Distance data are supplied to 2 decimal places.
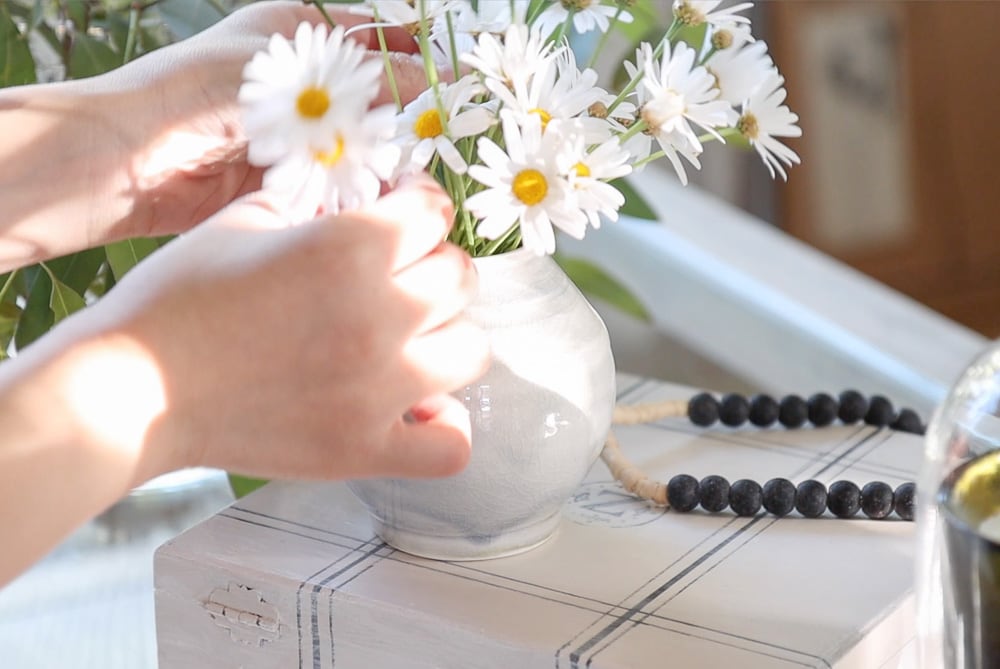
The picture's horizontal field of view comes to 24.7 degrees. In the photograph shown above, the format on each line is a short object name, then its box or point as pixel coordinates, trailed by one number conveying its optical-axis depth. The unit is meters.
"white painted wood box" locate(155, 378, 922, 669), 0.87
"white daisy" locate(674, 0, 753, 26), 0.90
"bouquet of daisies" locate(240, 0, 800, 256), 0.79
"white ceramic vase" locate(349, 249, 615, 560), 0.90
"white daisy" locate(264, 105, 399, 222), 0.79
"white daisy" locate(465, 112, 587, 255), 0.84
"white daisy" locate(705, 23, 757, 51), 0.90
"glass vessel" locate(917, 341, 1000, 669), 0.79
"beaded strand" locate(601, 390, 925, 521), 0.96
